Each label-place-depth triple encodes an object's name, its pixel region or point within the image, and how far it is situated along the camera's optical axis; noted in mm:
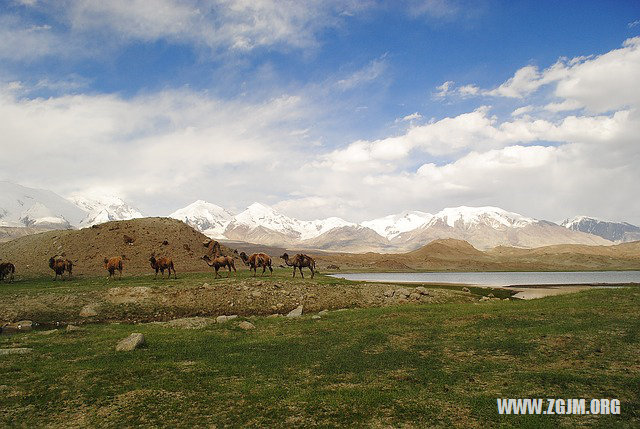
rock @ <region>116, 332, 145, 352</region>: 16117
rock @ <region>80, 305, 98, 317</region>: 28227
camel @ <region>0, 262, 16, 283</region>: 41906
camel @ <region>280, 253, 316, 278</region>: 46969
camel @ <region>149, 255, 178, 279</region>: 45000
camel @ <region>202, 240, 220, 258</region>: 67256
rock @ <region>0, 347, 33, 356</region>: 15453
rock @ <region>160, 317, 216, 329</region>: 22834
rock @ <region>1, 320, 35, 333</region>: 22894
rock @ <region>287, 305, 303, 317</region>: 26227
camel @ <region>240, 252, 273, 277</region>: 47250
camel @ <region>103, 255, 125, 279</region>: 43281
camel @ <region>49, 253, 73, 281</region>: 43938
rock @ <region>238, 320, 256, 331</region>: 21573
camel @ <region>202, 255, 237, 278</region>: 44769
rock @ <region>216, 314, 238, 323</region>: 23344
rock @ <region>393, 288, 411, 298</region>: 37875
